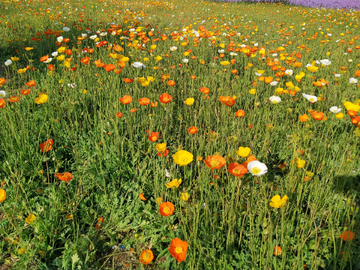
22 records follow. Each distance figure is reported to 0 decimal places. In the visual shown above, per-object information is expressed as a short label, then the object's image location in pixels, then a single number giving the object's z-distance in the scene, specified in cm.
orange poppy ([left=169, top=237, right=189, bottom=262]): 120
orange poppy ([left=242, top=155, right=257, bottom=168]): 144
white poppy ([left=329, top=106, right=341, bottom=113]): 221
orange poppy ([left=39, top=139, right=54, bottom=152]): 197
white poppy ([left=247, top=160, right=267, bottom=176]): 138
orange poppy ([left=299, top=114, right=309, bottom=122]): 194
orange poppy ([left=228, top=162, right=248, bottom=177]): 128
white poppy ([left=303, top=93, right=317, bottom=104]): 239
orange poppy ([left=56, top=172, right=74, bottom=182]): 155
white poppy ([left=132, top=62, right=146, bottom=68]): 278
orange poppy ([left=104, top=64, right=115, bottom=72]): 247
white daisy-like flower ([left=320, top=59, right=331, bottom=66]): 322
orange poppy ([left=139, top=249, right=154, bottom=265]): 129
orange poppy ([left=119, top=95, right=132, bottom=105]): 221
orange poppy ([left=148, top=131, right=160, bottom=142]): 189
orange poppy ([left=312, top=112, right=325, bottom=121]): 192
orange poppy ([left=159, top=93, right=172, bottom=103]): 206
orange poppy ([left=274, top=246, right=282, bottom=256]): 136
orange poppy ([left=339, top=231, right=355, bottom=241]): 119
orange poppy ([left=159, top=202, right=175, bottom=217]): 138
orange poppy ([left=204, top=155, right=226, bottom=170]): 138
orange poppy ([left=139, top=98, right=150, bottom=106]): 219
